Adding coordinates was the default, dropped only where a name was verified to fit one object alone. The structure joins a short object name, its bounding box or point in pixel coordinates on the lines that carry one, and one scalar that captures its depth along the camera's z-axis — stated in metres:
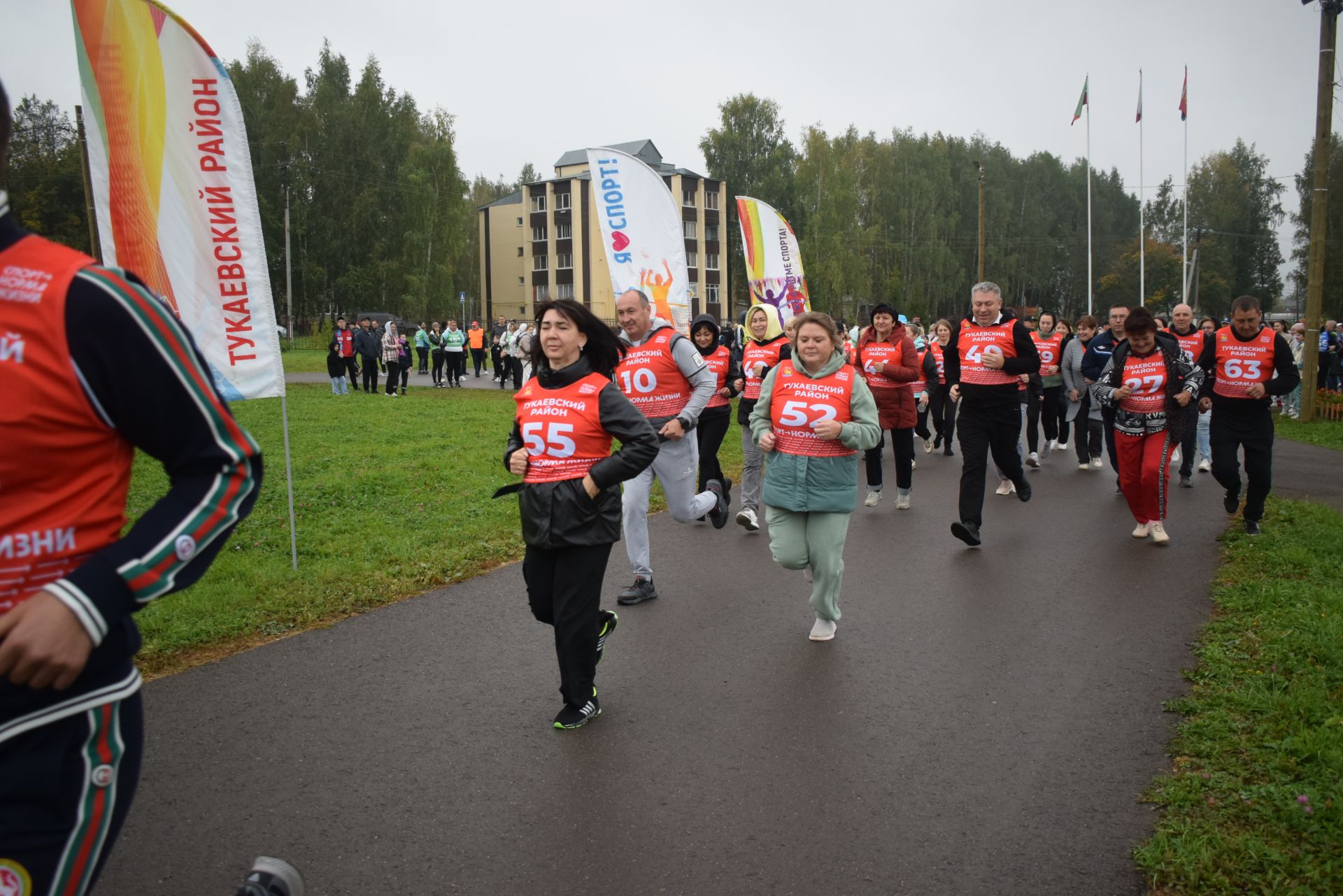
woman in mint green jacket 6.05
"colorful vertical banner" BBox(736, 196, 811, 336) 17.47
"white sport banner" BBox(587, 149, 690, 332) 11.32
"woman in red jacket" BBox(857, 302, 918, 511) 10.74
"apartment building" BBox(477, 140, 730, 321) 71.56
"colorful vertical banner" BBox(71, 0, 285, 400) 6.69
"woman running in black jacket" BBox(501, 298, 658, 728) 4.66
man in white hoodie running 7.07
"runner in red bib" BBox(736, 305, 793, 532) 9.60
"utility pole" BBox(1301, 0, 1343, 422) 19.00
